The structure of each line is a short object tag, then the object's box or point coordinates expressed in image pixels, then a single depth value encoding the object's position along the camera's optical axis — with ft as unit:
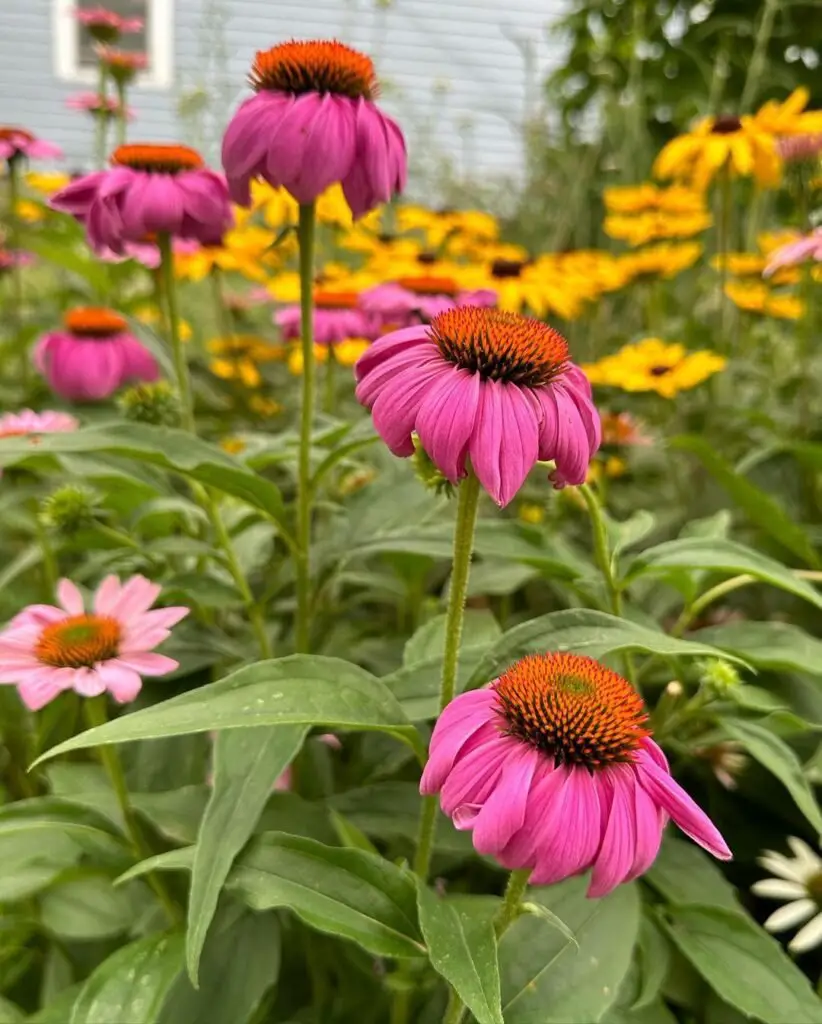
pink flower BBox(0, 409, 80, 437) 2.53
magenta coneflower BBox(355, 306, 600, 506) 1.31
